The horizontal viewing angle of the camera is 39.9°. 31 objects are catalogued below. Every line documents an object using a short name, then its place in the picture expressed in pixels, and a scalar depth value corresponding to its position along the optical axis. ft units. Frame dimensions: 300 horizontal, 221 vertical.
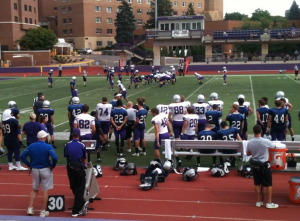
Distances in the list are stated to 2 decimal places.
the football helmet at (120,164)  34.68
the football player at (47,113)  42.63
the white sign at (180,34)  196.54
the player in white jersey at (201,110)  39.58
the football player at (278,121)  36.76
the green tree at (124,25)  280.10
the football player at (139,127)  38.99
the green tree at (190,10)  320.70
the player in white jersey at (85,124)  34.96
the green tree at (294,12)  367.52
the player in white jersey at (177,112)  39.32
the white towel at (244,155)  32.19
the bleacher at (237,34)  196.75
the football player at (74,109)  41.34
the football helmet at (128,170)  33.45
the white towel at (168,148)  33.81
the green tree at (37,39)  237.86
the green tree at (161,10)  299.38
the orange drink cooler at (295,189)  25.91
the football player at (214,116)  37.45
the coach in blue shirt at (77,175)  24.84
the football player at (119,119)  39.40
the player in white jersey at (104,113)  41.81
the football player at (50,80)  112.82
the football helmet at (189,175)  31.42
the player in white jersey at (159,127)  34.76
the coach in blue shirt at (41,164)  24.59
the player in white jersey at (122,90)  71.16
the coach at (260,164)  25.04
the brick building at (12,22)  248.93
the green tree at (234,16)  459.73
